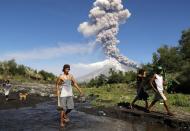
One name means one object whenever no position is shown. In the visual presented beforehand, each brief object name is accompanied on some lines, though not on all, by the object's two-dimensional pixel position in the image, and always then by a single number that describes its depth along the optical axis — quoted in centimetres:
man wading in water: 669
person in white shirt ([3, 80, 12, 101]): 1167
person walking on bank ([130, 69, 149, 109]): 872
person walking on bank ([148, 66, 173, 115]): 774
